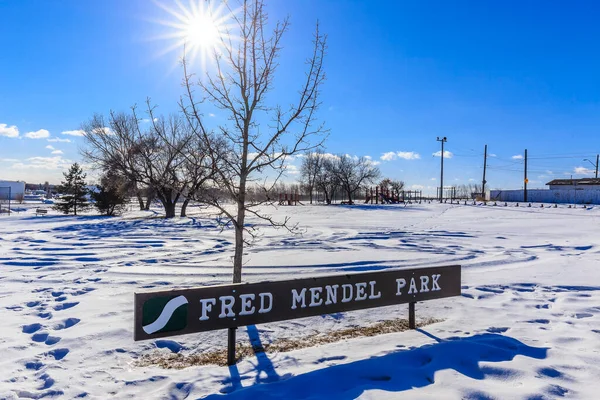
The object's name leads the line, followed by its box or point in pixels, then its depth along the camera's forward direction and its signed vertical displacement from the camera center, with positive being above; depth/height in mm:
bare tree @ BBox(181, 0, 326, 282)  4852 +1147
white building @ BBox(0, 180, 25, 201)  86475 +1987
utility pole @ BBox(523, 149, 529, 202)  51825 +2579
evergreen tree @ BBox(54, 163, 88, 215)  31156 +341
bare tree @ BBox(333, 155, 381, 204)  61312 +4235
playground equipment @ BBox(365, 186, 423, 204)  55562 +1038
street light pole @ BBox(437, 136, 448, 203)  55031 +3512
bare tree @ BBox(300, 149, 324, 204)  64250 +5602
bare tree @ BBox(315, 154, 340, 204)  62062 +3792
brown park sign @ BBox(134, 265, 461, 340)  3332 -1008
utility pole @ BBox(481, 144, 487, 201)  56406 +6054
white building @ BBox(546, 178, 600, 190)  68444 +4475
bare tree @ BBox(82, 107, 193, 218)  26375 +3446
